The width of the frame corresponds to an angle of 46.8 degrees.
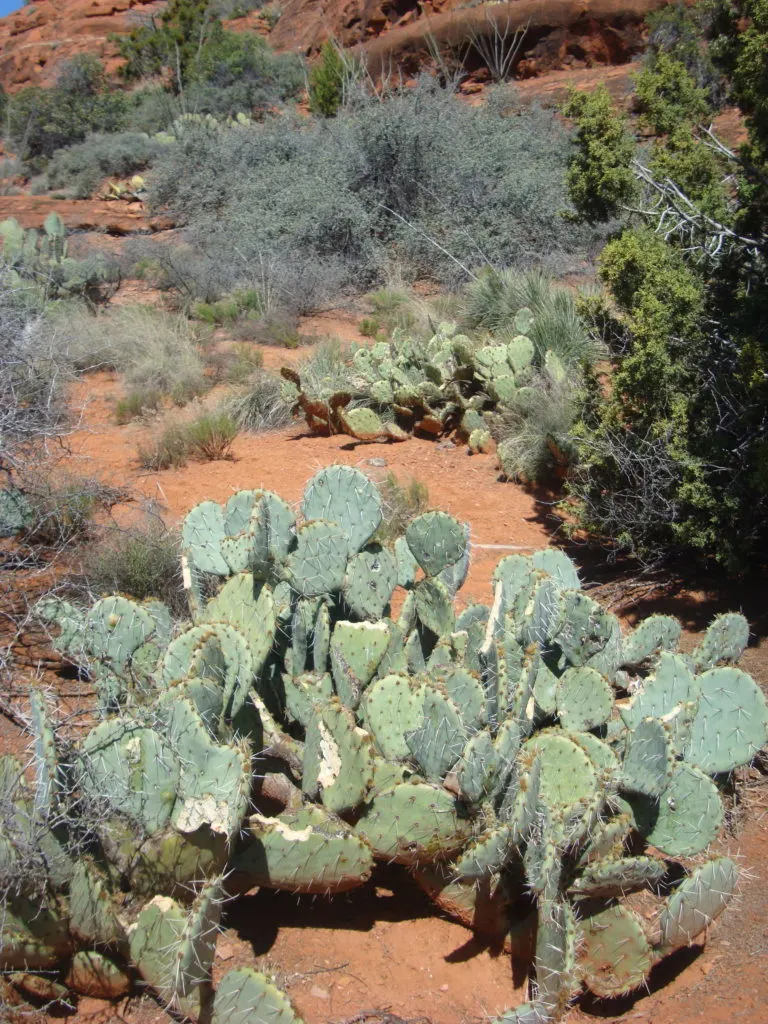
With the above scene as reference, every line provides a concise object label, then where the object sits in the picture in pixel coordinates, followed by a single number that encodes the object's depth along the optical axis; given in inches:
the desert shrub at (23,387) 181.9
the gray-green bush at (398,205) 492.1
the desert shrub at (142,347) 346.9
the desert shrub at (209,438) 281.0
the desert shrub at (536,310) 310.3
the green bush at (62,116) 1141.1
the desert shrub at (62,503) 195.3
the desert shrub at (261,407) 317.6
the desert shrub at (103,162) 911.0
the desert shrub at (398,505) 229.8
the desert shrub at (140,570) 185.3
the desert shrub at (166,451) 276.5
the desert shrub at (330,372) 319.9
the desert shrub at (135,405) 324.5
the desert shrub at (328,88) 882.8
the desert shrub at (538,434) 255.3
